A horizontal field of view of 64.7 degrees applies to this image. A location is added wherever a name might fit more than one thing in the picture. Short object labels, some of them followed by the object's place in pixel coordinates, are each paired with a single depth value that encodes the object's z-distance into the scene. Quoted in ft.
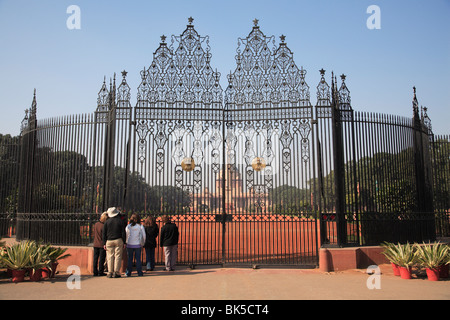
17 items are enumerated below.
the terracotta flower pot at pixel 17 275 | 25.40
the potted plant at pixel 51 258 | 26.76
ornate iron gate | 32.40
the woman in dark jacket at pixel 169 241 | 30.53
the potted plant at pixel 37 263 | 25.54
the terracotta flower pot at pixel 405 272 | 26.86
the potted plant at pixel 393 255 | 27.78
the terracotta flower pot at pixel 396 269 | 28.07
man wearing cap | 27.37
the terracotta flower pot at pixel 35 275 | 25.55
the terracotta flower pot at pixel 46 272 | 26.68
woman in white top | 28.35
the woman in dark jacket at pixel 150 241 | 30.25
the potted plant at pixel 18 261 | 25.36
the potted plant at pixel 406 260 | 26.84
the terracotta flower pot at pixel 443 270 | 26.33
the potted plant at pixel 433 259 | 25.94
